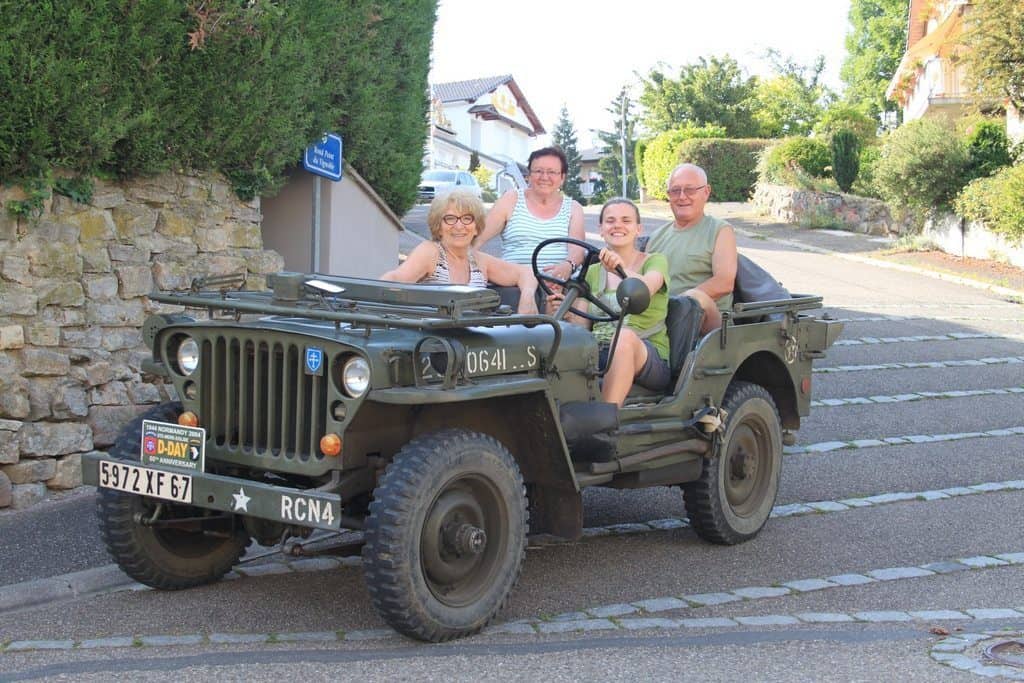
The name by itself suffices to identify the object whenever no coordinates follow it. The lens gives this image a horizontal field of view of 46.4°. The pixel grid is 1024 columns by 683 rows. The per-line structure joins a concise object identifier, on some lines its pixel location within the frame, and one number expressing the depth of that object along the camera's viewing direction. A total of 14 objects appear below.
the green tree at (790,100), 54.70
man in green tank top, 7.10
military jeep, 4.68
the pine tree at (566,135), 94.69
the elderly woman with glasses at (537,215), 7.63
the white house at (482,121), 65.41
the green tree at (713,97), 50.66
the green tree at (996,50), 23.67
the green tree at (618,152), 74.62
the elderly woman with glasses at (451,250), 6.43
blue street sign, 9.70
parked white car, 36.91
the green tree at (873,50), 60.50
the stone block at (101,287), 7.98
